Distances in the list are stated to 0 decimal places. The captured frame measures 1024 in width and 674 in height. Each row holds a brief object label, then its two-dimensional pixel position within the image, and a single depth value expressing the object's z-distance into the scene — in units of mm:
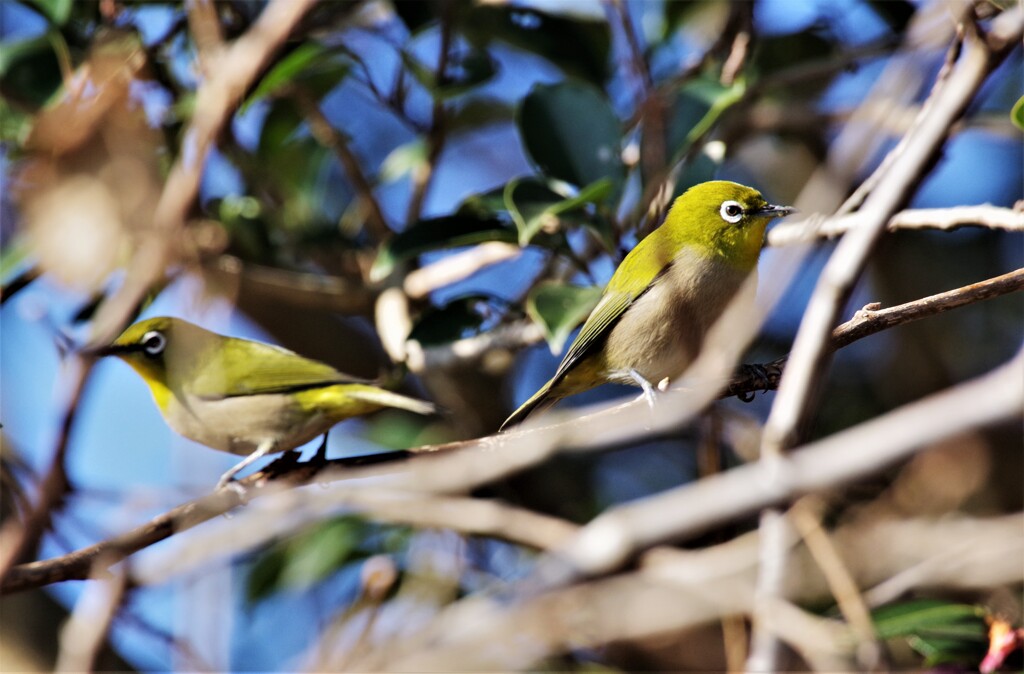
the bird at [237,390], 8057
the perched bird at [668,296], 7297
